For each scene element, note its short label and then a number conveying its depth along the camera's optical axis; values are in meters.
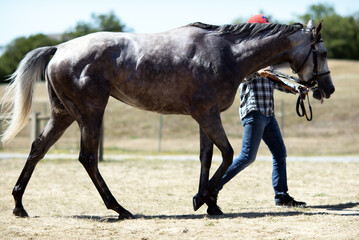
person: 12.46
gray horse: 11.12
